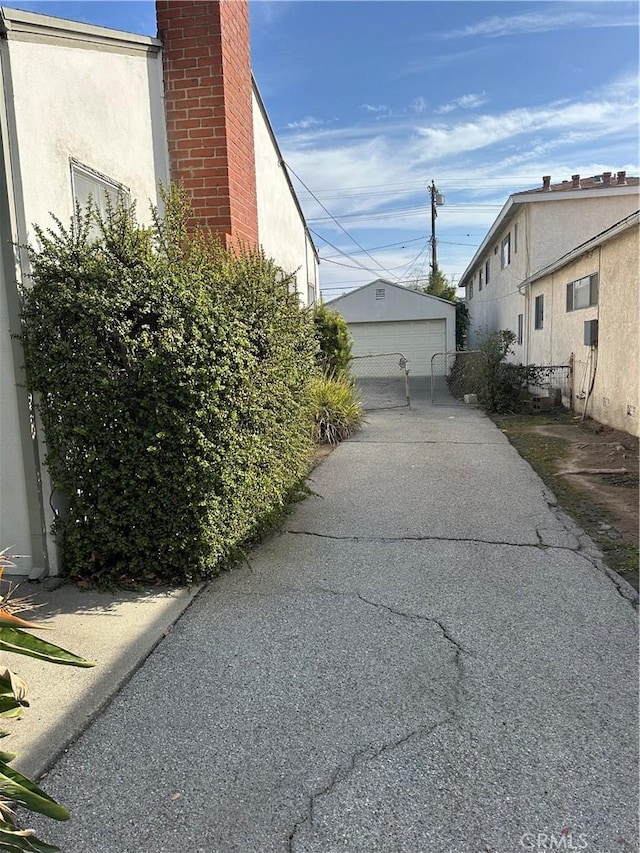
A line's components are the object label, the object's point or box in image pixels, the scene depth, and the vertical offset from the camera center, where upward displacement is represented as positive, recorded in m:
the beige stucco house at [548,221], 15.09 +3.52
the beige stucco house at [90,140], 3.75 +1.93
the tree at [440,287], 35.41 +4.44
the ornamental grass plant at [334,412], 9.51 -0.89
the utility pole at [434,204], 37.41 +9.94
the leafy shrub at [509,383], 13.04 -0.69
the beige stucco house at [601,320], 8.97 +0.56
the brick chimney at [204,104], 5.59 +2.58
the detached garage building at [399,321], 22.92 +1.44
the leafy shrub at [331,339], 11.27 +0.41
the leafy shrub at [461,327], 26.84 +1.29
